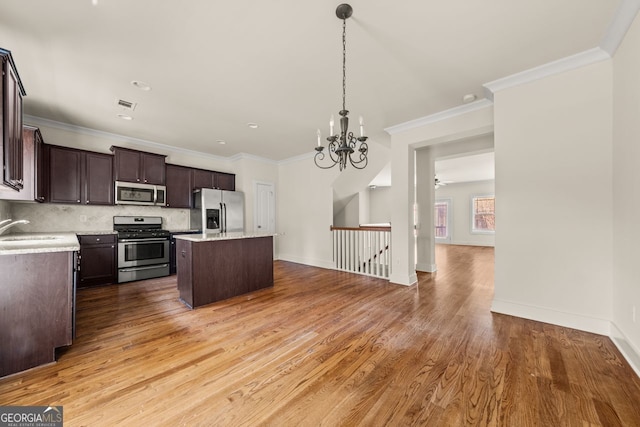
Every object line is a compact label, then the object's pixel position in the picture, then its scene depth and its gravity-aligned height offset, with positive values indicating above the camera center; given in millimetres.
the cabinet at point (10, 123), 1881 +763
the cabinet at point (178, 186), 5156 +572
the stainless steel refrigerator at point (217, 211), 5219 +52
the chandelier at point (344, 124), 1855 +792
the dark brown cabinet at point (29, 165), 3246 +654
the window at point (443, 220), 10852 -336
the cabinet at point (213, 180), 5527 +786
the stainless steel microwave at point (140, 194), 4473 +373
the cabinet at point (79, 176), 3948 +626
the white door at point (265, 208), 6211 +133
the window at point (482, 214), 9758 -65
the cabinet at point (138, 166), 4469 +891
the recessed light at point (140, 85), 2852 +1508
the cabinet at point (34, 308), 1798 -718
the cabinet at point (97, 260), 3928 -745
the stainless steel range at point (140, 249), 4266 -627
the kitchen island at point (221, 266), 3176 -737
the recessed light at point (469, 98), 3133 +1472
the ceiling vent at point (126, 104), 3326 +1501
